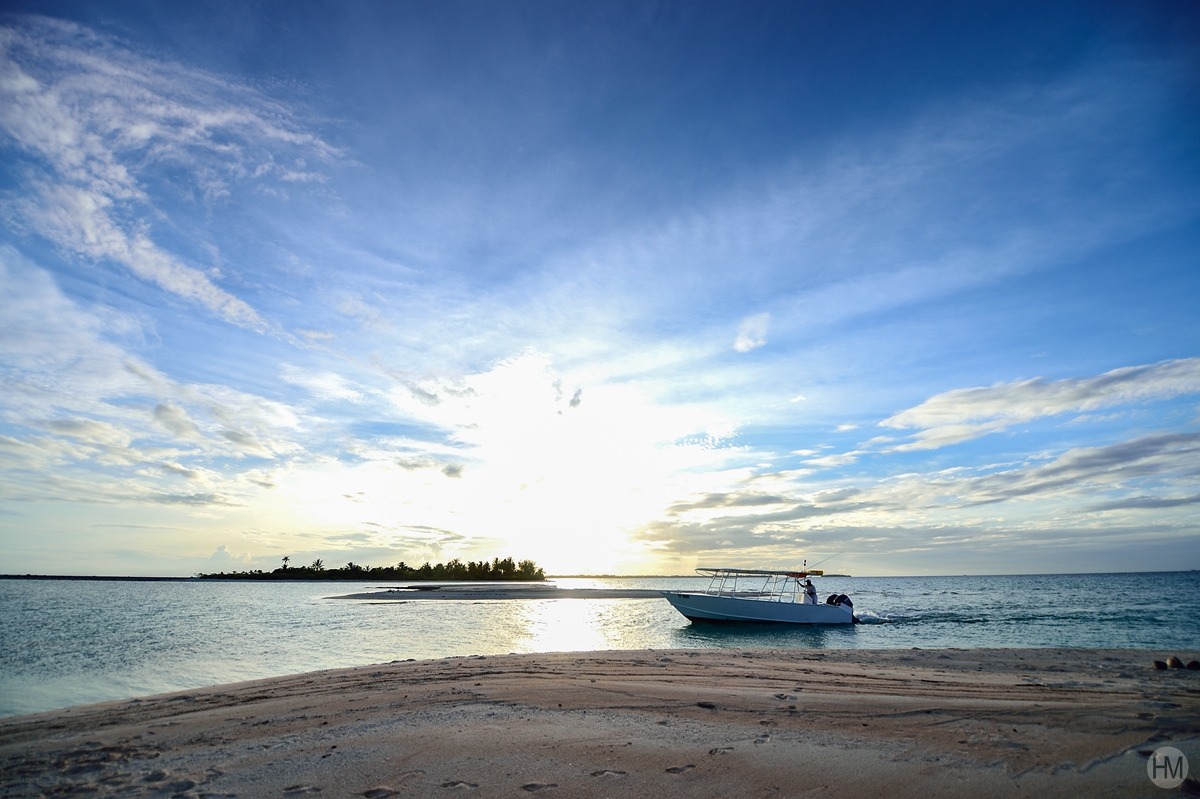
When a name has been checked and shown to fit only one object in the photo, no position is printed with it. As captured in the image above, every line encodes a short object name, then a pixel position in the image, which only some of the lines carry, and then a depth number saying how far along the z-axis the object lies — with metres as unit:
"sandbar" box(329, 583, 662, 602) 79.38
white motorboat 41.84
